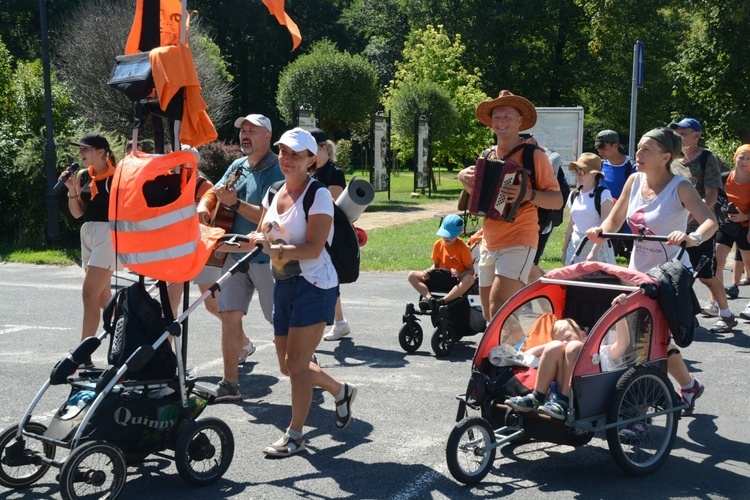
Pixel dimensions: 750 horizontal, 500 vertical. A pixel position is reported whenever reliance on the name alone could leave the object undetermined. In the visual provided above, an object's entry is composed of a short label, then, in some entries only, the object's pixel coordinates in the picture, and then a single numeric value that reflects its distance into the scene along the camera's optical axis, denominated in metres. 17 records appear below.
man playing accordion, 6.45
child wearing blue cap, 8.56
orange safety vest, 4.83
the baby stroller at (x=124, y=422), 4.56
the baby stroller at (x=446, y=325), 8.34
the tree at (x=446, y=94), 35.12
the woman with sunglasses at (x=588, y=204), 8.62
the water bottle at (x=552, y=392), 5.06
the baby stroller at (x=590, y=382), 5.03
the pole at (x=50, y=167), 16.75
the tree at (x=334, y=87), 35.03
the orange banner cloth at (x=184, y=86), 5.02
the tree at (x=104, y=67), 28.08
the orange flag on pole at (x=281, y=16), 5.79
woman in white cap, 5.38
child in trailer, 5.04
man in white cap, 6.73
